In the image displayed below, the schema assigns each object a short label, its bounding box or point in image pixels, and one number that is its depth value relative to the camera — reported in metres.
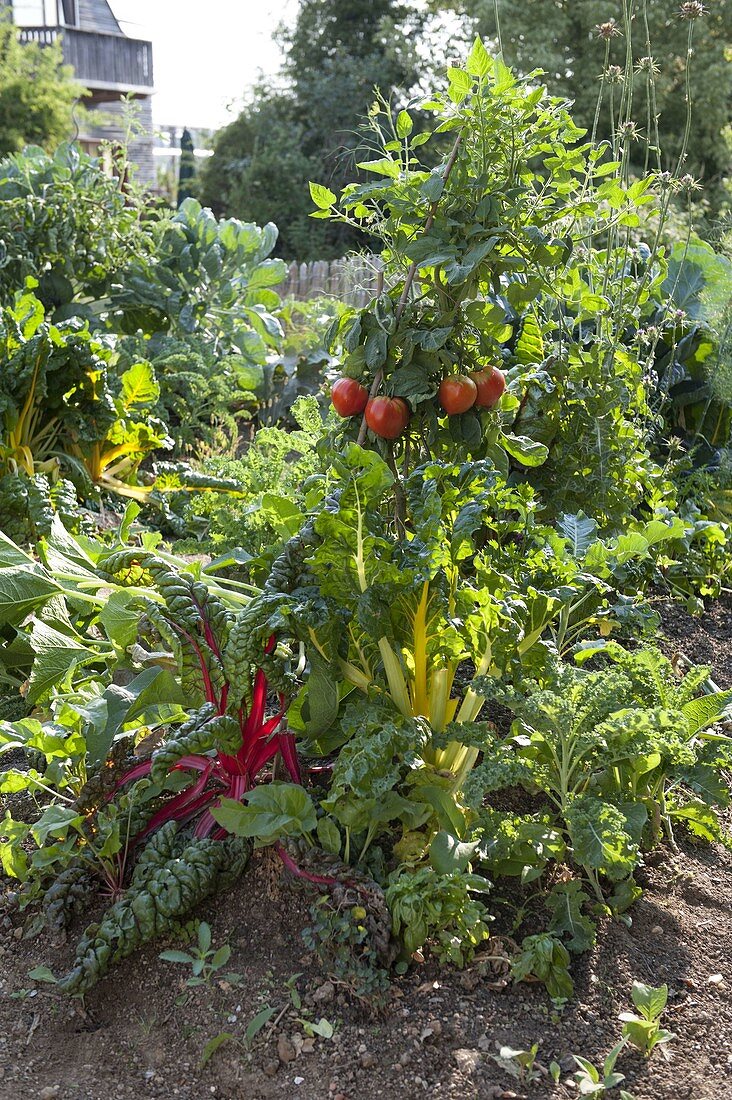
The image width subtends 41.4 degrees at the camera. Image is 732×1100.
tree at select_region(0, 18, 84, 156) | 16.17
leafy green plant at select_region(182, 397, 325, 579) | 2.44
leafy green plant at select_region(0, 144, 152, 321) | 5.01
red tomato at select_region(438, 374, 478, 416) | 2.17
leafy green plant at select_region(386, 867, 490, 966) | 1.78
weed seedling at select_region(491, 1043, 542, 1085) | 1.59
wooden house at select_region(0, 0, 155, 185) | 22.33
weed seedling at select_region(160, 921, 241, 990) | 1.79
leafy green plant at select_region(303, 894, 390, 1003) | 1.74
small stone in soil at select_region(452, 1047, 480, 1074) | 1.61
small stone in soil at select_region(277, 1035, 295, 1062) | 1.65
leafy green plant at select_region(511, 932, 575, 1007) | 1.76
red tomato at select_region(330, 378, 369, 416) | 2.24
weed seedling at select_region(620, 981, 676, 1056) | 1.65
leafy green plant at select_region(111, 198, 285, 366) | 5.45
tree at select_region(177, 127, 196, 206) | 17.69
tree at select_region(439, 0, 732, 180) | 14.84
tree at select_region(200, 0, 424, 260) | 15.29
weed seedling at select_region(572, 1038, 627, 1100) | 1.55
